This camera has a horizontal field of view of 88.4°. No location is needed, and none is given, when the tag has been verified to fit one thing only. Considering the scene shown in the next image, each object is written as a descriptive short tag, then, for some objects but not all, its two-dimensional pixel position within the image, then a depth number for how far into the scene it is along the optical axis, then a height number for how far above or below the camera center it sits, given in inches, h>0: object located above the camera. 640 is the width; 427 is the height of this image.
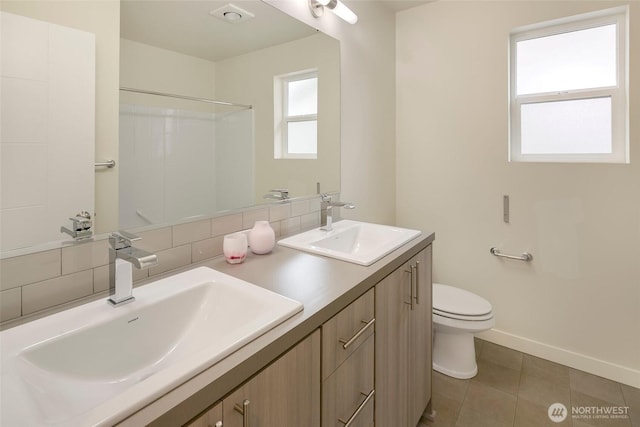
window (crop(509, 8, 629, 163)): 77.0 +30.8
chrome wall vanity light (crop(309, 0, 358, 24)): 67.9 +43.7
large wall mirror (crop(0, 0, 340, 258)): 34.7 +14.8
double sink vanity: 22.1 -11.7
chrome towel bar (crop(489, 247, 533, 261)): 86.2 -11.4
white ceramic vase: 50.9 -3.9
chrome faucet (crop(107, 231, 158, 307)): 32.1 -4.9
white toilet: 76.1 -27.4
